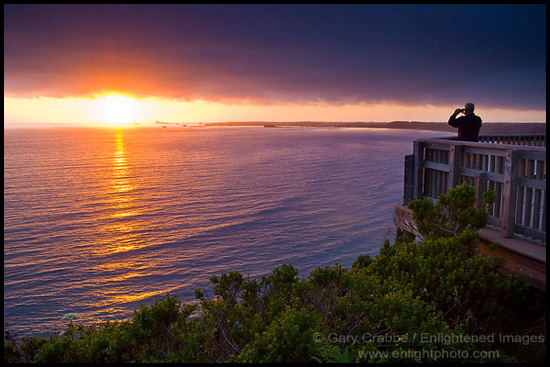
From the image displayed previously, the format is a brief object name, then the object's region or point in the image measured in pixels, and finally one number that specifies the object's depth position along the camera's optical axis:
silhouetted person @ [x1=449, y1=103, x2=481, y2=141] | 9.83
